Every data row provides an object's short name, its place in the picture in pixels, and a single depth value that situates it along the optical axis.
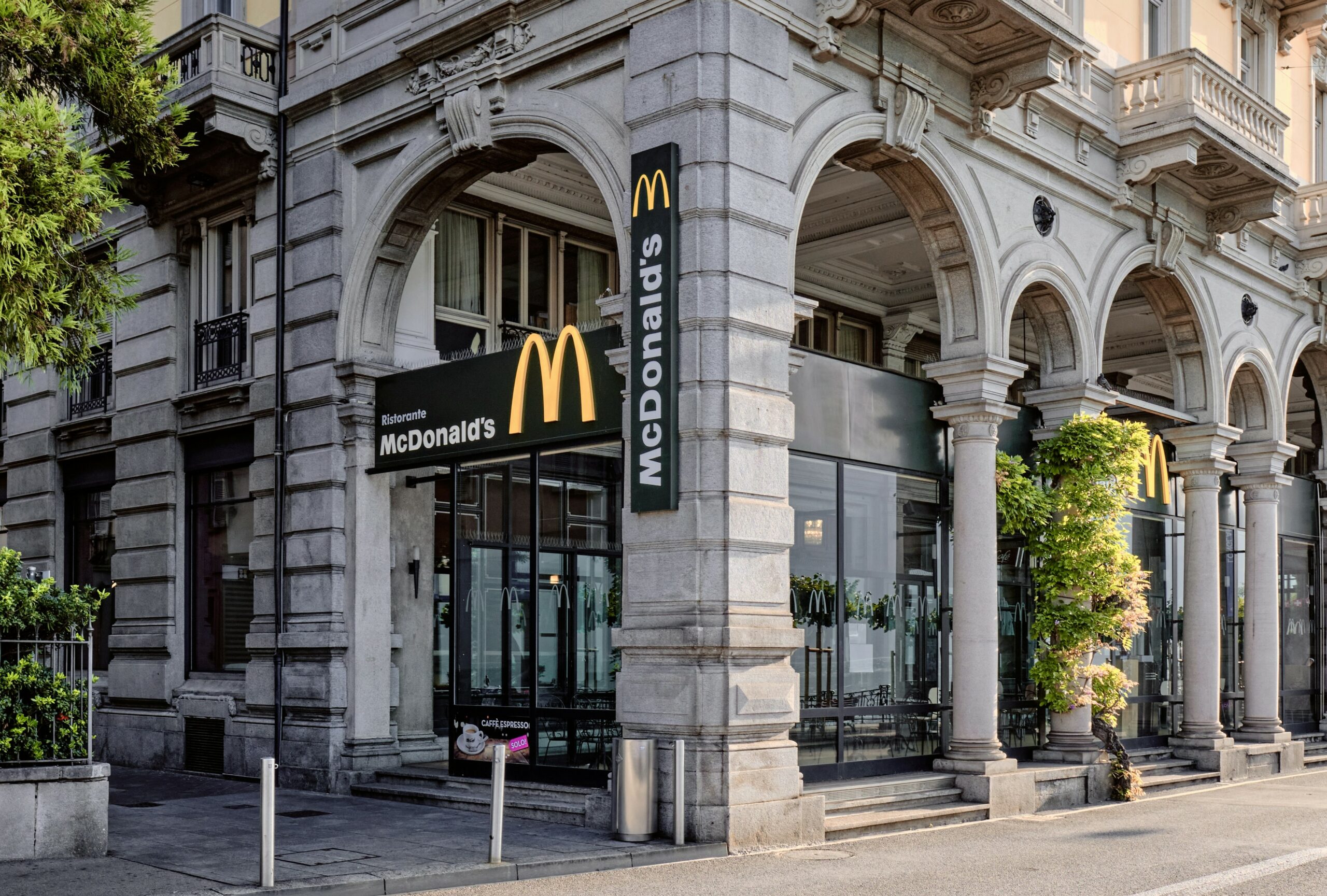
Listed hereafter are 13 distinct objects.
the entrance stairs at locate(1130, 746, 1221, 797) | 17.48
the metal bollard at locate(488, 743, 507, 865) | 9.82
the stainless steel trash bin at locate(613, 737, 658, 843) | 11.29
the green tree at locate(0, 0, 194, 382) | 10.94
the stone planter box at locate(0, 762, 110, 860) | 10.30
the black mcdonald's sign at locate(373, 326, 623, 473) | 13.22
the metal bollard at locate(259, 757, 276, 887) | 9.10
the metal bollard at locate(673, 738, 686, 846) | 11.20
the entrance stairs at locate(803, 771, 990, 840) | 12.67
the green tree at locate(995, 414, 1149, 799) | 15.89
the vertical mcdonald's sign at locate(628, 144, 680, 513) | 11.94
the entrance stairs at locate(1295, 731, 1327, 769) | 21.59
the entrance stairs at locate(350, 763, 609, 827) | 12.74
